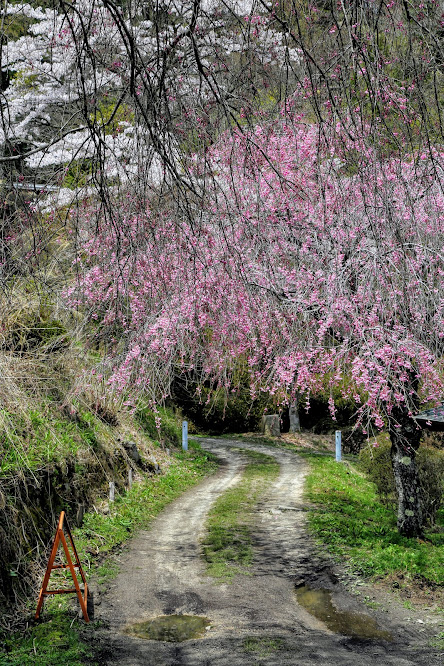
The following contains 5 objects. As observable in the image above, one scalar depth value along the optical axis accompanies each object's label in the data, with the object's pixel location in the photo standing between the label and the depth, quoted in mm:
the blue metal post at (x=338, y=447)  18406
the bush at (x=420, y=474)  11916
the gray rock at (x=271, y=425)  23531
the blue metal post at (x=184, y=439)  18278
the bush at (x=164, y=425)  16098
